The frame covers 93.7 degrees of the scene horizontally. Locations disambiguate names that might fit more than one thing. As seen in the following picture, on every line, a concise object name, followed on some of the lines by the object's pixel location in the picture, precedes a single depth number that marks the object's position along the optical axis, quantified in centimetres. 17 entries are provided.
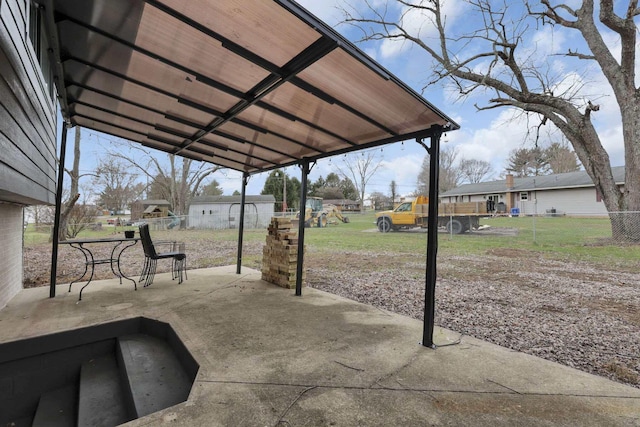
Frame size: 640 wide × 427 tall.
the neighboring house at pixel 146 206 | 2894
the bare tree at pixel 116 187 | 1894
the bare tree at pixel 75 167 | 1195
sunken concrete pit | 227
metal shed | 1944
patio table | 358
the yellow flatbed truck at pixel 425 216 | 1280
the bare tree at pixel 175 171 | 1914
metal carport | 183
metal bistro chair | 418
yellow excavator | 1857
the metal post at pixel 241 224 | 545
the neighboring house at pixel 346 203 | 4037
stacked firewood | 447
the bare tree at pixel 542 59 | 916
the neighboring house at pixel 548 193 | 2072
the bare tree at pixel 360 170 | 3581
